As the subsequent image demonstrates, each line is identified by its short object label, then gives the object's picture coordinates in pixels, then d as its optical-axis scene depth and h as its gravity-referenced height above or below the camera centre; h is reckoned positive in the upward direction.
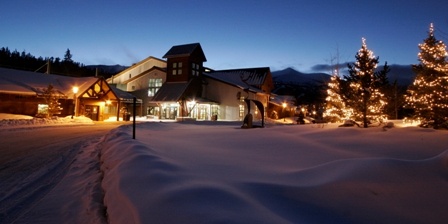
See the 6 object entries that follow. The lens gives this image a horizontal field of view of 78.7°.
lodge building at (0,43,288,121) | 29.50 +3.18
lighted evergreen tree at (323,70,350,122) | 21.66 +1.23
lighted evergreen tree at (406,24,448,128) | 15.96 +2.14
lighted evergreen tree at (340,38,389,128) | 17.80 +2.08
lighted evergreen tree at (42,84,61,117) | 28.36 +1.46
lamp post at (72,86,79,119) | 29.90 +2.48
